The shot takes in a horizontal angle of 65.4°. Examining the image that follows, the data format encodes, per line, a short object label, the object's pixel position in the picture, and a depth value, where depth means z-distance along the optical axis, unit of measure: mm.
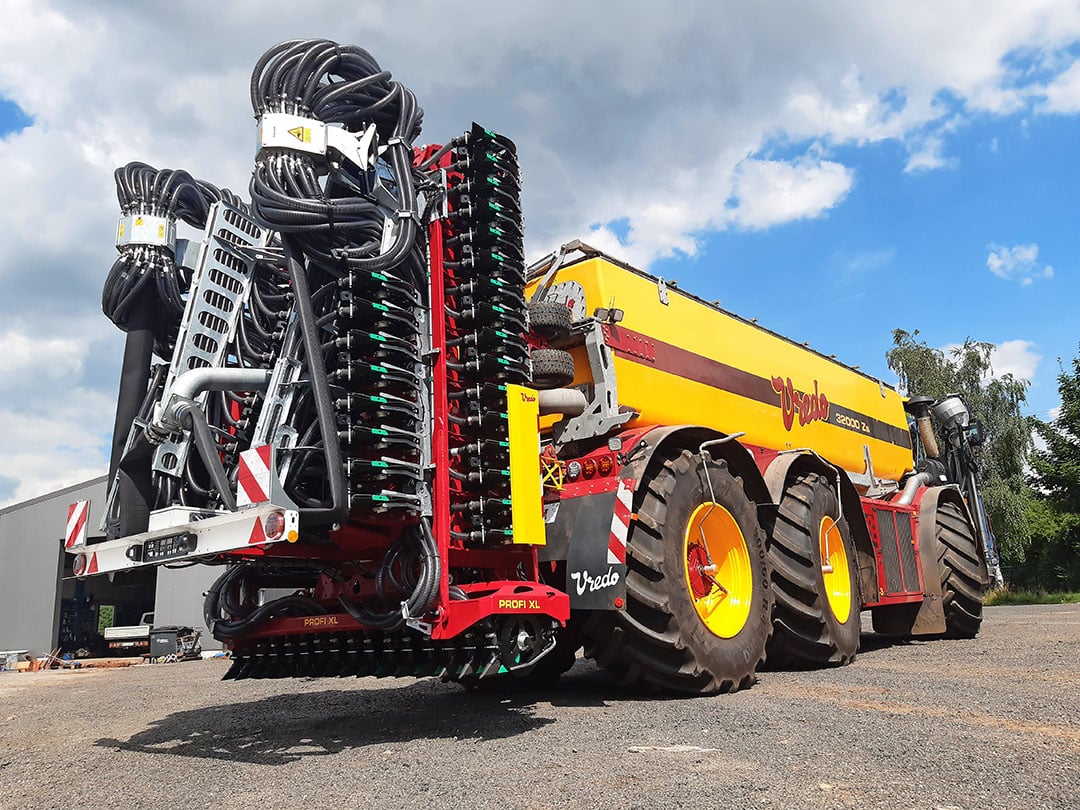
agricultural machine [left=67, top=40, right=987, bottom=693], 4832
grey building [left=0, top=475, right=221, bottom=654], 21625
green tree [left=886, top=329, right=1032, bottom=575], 30484
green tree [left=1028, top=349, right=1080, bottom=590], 30234
